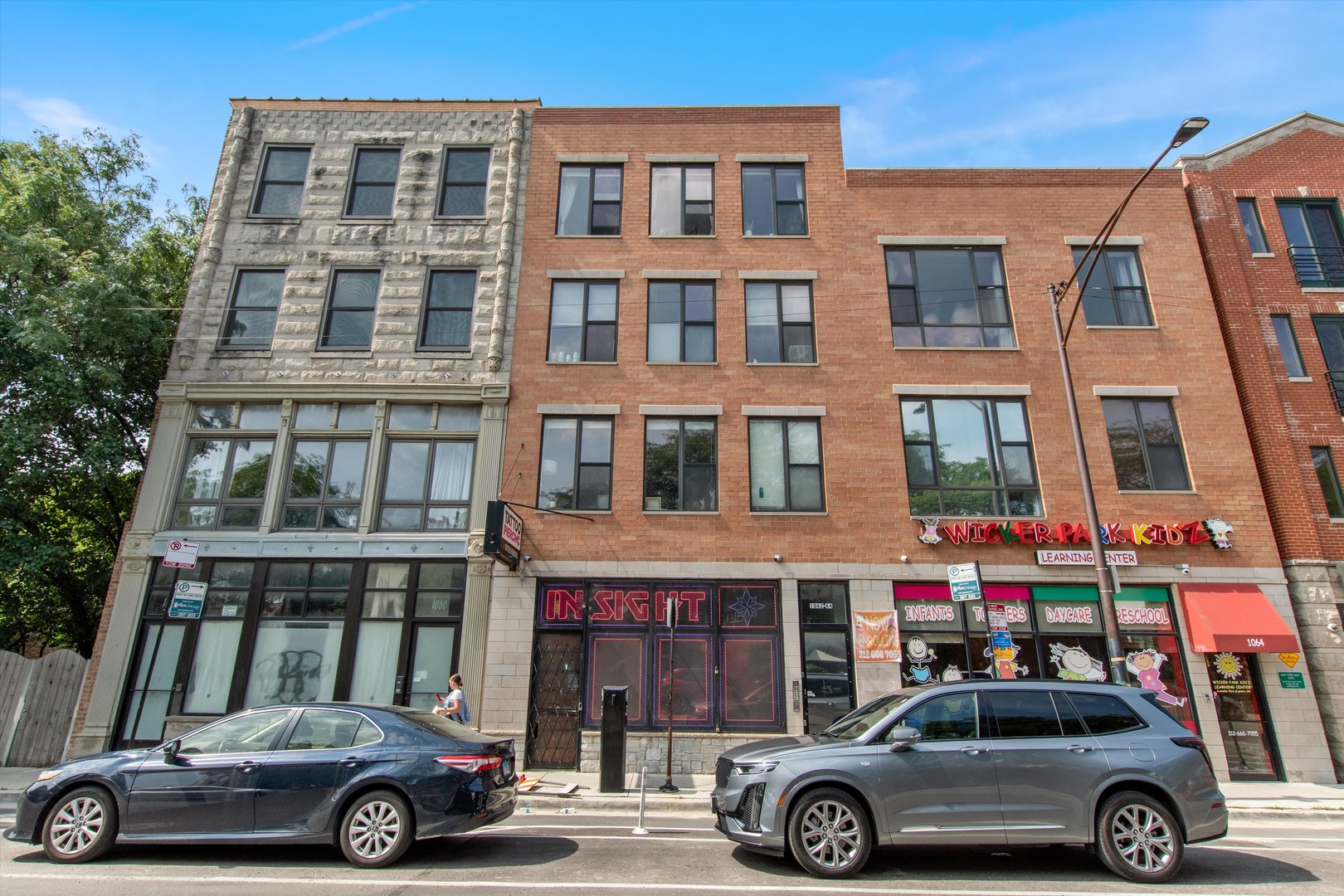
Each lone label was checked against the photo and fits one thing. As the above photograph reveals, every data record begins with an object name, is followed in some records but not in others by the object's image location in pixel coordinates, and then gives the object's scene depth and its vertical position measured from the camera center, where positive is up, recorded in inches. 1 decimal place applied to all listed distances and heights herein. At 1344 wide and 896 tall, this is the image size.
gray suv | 270.1 -32.8
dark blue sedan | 275.9 -38.5
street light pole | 430.1 +141.8
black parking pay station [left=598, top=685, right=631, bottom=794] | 458.6 -25.5
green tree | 603.2 +288.3
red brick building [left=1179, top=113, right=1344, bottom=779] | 578.2 +337.2
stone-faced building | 578.6 +234.0
